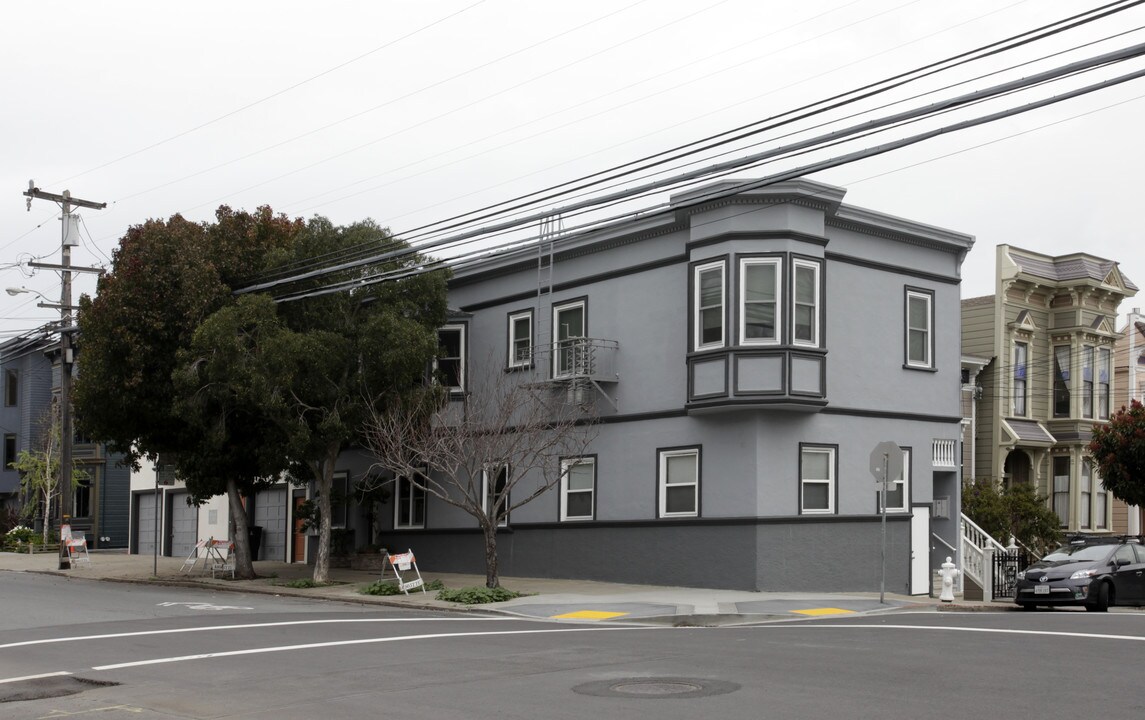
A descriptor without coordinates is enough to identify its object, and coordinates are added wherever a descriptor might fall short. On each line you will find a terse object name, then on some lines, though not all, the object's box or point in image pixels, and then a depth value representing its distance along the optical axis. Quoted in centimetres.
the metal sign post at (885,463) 2089
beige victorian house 3528
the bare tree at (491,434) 2361
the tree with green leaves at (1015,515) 2967
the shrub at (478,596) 2238
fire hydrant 2256
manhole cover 1077
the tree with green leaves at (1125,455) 2959
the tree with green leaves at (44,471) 4781
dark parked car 2178
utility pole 3562
